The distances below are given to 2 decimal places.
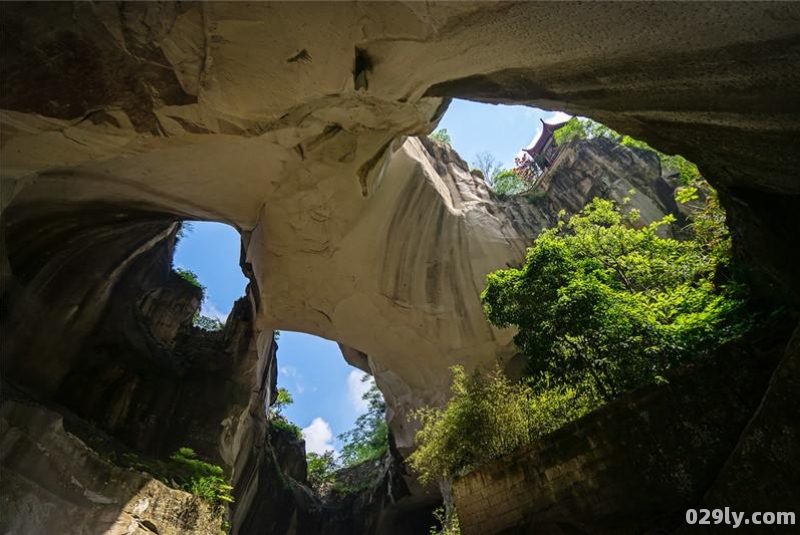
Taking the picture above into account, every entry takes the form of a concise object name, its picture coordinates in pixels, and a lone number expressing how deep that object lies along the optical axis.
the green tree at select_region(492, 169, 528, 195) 17.69
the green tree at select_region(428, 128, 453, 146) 17.31
